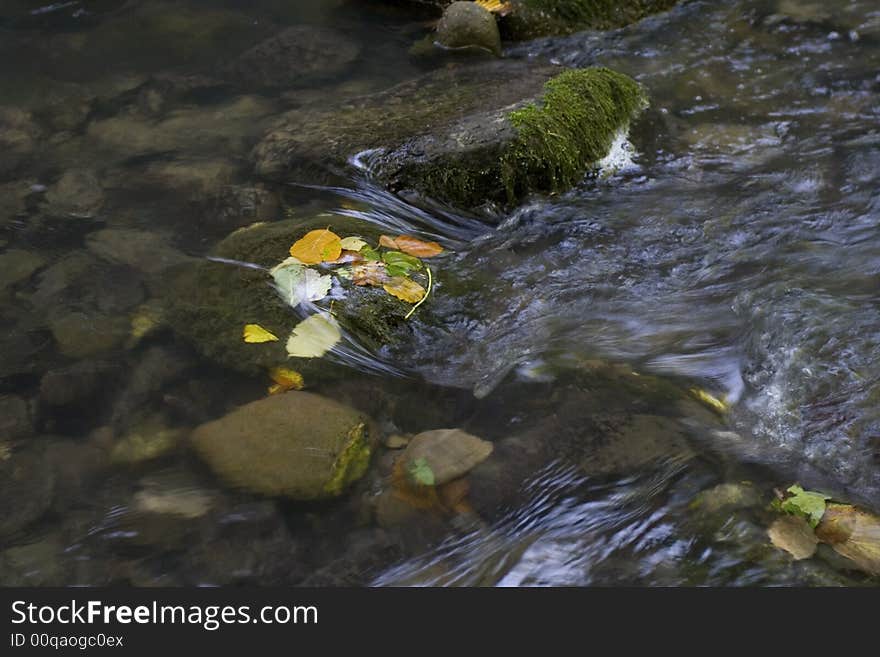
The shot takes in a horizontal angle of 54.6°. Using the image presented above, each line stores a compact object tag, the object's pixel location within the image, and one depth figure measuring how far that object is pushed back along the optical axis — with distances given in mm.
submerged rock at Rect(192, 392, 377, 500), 3656
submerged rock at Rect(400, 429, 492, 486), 3699
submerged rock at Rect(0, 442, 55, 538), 3615
